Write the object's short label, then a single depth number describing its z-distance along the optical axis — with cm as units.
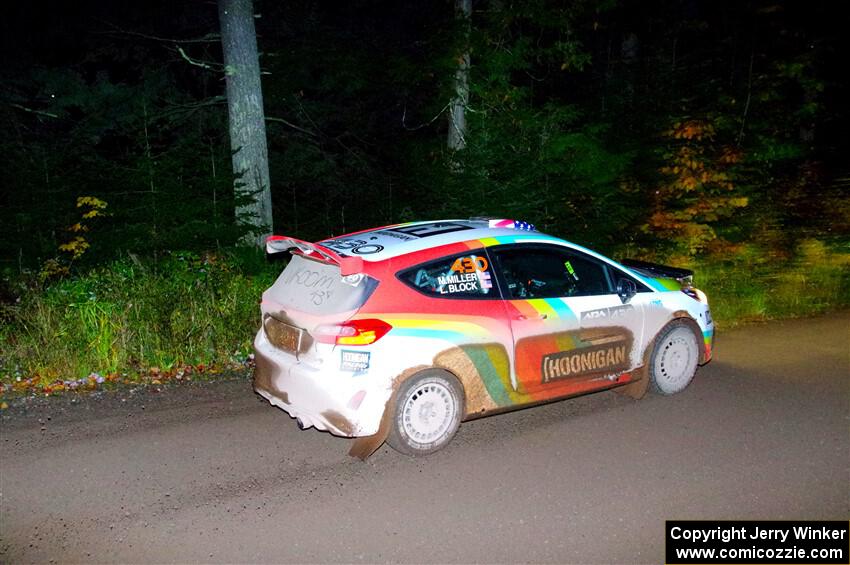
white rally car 522
